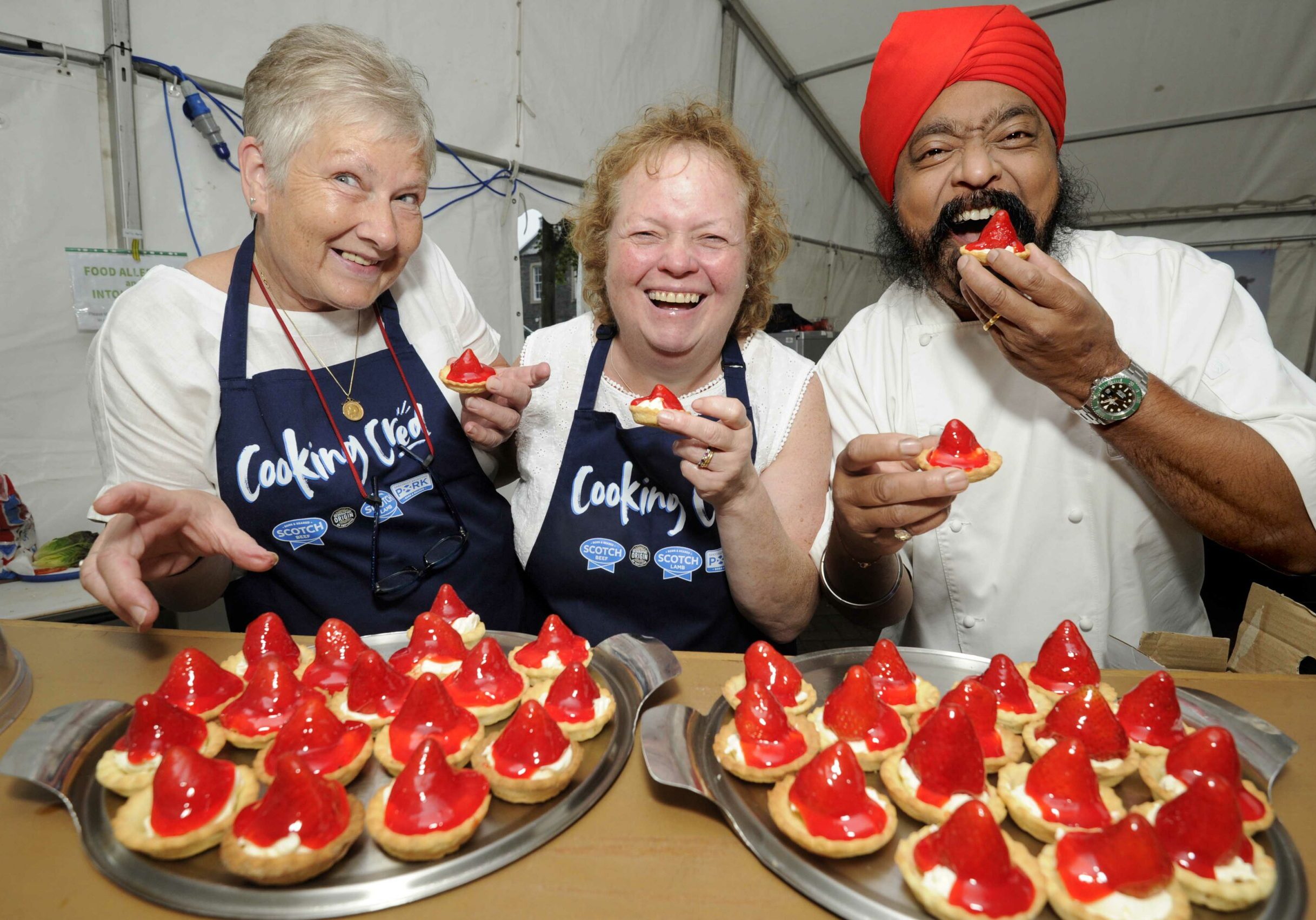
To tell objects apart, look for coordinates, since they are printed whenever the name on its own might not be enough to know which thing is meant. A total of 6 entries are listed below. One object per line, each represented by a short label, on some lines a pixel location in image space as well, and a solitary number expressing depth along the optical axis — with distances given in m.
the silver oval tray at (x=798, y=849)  0.44
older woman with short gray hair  0.78
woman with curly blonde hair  0.88
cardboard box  0.68
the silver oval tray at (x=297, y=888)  0.44
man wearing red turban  0.77
